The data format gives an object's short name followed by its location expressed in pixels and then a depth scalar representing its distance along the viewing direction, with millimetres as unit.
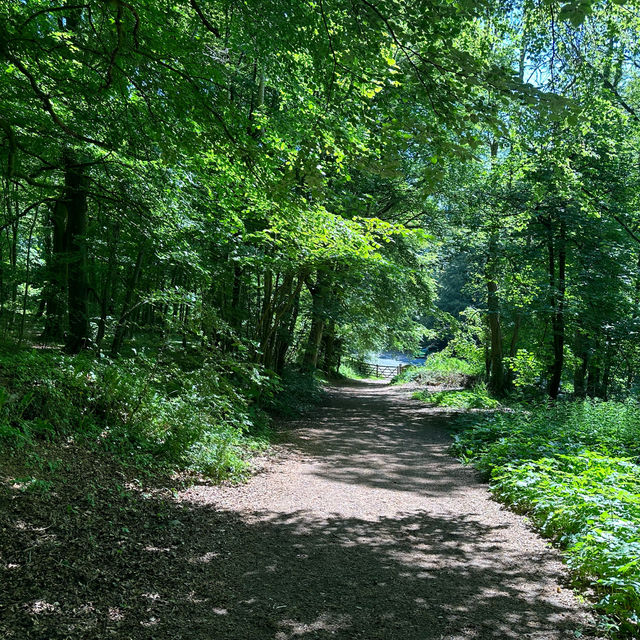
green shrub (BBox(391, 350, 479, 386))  23283
